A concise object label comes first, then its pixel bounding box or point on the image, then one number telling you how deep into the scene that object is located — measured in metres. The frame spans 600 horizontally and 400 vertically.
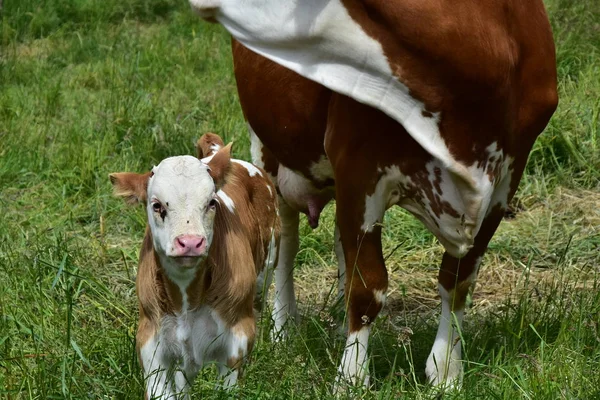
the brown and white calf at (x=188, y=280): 7.40
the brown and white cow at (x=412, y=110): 7.21
